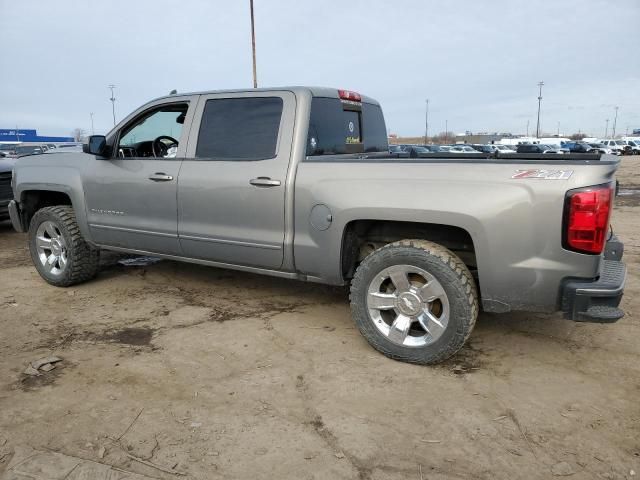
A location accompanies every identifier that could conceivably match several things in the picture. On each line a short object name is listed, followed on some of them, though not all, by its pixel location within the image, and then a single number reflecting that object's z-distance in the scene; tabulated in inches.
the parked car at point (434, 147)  1089.1
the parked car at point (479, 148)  1331.6
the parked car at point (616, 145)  1987.9
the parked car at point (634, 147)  1999.3
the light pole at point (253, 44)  924.0
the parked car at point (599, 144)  1721.0
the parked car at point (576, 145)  1658.7
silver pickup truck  118.1
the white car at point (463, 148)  1412.4
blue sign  2711.6
